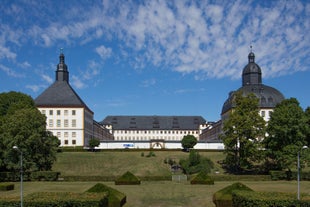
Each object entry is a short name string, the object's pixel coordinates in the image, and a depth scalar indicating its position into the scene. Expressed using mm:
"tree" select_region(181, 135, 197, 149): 61501
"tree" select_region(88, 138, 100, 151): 61742
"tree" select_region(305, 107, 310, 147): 38663
